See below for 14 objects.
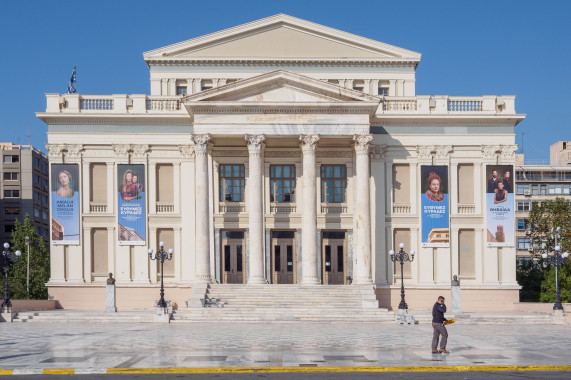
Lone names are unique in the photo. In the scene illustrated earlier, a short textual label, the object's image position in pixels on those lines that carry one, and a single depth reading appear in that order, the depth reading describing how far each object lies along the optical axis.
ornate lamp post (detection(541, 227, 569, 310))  39.25
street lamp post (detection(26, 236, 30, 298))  53.35
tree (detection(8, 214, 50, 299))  51.91
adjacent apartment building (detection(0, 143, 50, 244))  96.06
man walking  22.94
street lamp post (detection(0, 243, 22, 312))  39.22
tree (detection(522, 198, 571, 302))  47.53
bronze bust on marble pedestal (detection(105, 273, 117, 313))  41.06
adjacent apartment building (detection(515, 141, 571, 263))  101.44
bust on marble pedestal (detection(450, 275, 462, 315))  40.84
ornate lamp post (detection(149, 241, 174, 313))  40.19
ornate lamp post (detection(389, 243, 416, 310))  40.24
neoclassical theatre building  46.69
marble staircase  39.16
